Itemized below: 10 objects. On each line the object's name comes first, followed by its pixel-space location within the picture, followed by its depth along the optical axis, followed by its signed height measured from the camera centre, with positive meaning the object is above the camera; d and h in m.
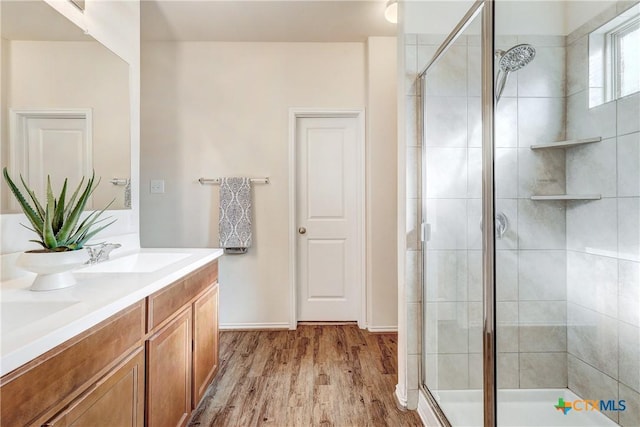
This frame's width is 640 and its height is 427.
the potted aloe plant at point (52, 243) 1.04 -0.12
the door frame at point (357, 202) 2.83 +0.09
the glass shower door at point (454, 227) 1.31 -0.08
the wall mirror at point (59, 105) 1.21 +0.51
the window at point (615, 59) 1.15 +0.61
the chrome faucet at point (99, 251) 1.40 -0.18
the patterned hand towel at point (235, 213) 2.73 -0.01
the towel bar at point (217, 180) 2.80 +0.29
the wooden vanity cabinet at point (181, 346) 1.17 -0.63
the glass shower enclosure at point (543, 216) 1.20 -0.03
